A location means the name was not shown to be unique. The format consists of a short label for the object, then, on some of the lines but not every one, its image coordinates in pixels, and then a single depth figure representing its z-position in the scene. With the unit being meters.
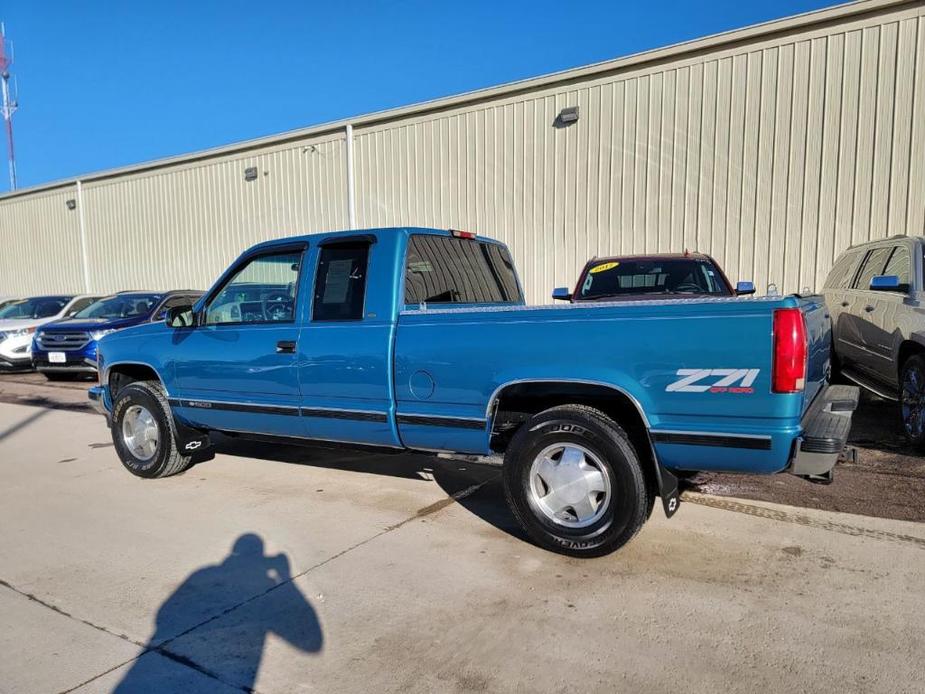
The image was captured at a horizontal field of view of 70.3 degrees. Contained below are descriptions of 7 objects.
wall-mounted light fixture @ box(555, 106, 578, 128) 11.32
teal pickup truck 3.22
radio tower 39.78
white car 13.17
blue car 11.46
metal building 9.05
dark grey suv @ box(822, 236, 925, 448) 5.70
